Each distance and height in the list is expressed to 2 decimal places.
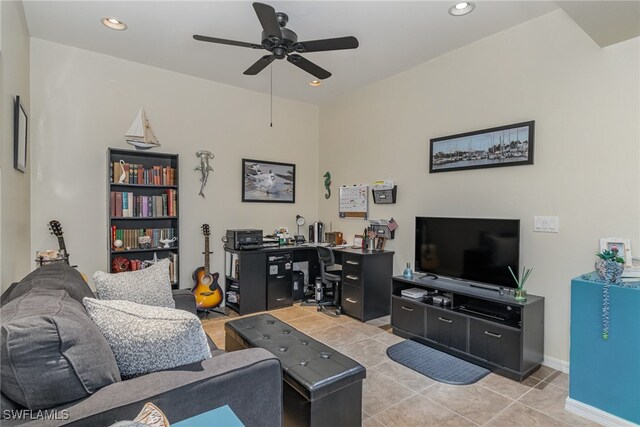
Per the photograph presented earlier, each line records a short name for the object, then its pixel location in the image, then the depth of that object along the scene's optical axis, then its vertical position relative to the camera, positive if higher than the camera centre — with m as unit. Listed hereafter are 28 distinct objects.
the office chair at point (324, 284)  4.16 -0.94
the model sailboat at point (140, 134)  3.48 +0.78
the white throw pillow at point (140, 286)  2.06 -0.48
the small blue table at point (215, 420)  1.03 -0.65
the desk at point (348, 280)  3.88 -0.82
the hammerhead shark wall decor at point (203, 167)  4.25 +0.54
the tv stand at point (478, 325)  2.57 -0.95
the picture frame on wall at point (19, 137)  2.32 +0.51
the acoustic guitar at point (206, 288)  3.94 -0.91
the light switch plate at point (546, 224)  2.73 -0.09
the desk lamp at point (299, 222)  4.91 -0.17
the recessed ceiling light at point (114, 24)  2.95 +1.63
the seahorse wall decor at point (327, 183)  5.12 +0.42
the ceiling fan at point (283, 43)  2.41 +1.28
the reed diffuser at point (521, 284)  2.65 -0.59
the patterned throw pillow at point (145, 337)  1.27 -0.48
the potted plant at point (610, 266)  2.09 -0.33
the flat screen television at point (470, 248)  2.85 -0.33
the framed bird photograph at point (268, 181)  4.67 +0.41
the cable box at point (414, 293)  3.37 -0.81
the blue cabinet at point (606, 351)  1.97 -0.83
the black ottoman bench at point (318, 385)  1.60 -0.84
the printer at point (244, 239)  4.16 -0.36
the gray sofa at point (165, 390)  0.99 -0.60
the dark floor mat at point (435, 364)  2.61 -1.26
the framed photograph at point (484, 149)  2.93 +0.60
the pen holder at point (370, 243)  4.18 -0.40
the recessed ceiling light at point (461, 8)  2.65 +1.61
